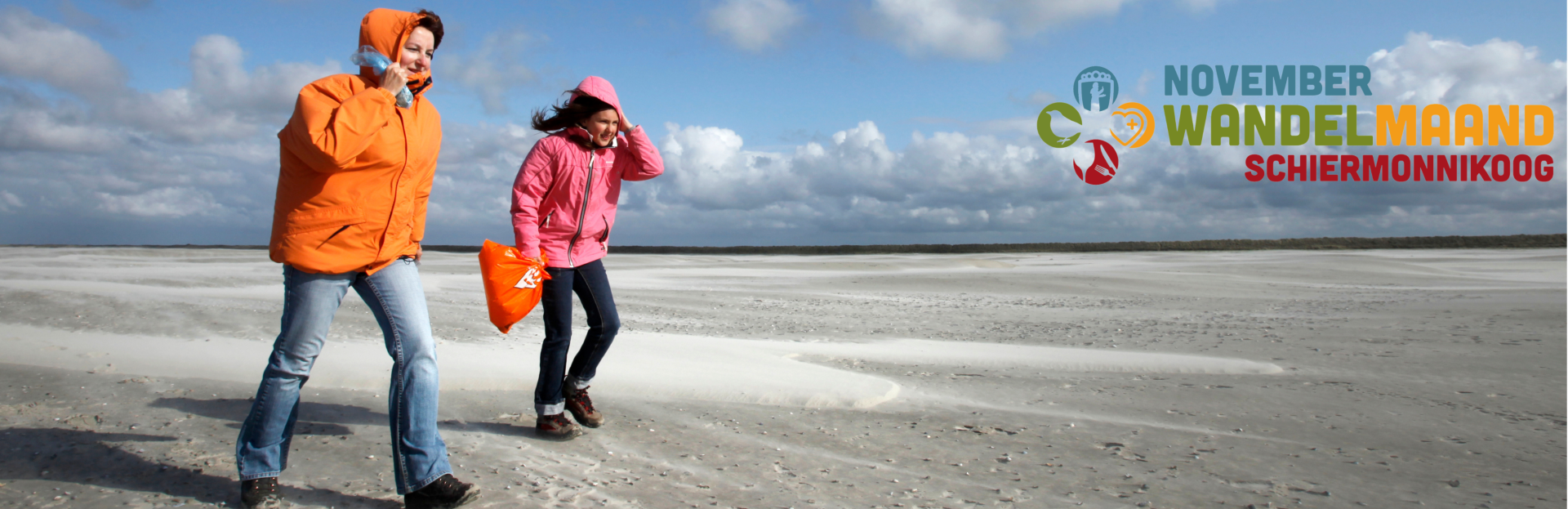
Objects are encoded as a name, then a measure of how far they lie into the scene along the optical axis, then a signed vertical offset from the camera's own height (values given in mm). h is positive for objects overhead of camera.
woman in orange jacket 2607 -12
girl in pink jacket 3719 +108
